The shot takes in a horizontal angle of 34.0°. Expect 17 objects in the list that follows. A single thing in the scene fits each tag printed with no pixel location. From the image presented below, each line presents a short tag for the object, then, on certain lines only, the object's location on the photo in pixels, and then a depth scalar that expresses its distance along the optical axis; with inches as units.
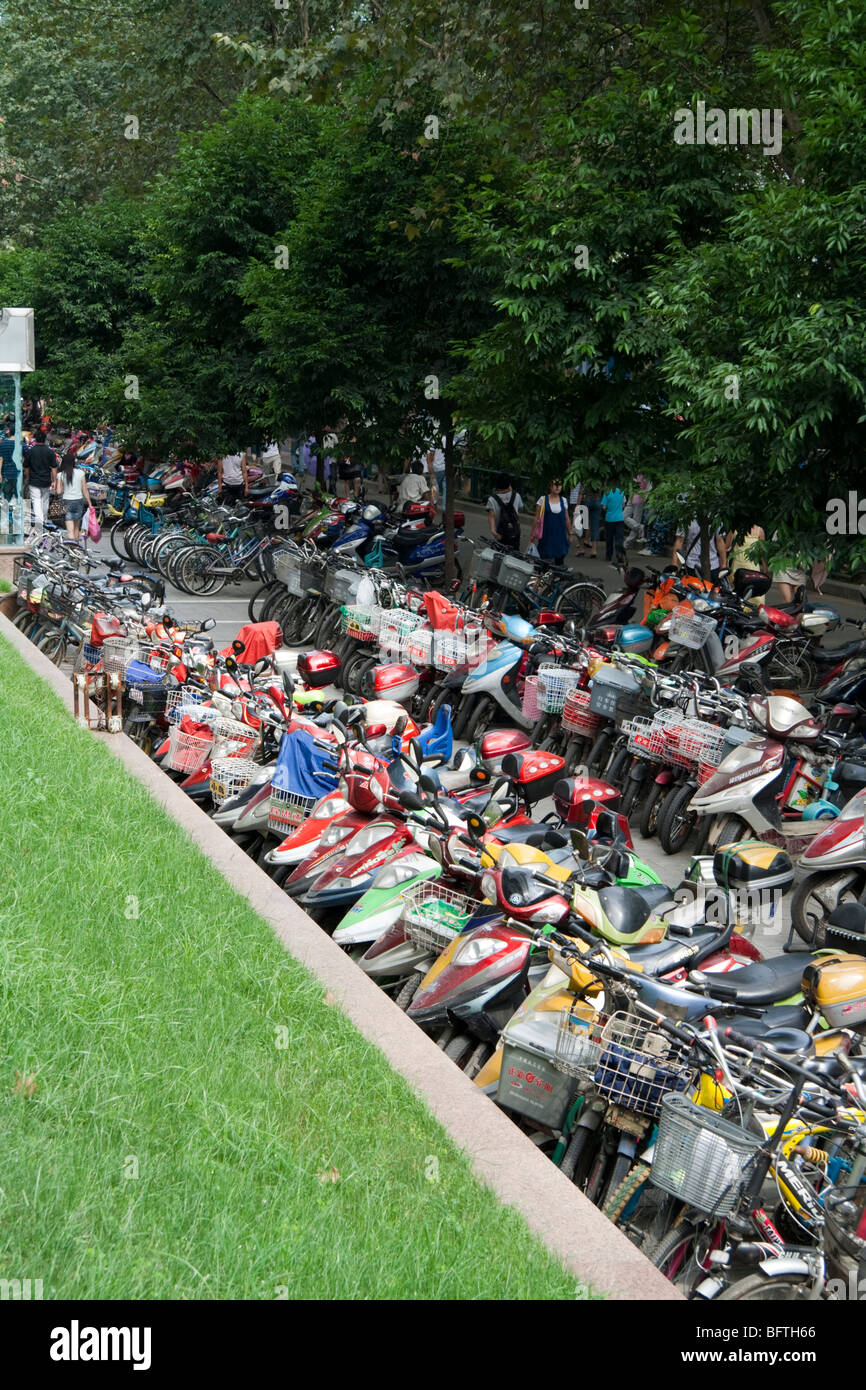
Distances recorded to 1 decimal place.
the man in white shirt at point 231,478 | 867.4
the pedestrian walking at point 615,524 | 791.7
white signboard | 701.9
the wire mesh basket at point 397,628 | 455.5
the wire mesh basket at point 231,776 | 323.0
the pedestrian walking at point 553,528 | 675.4
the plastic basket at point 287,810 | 292.2
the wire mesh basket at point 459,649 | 426.6
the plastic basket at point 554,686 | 392.5
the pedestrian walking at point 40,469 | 893.8
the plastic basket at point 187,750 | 346.9
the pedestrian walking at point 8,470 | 743.7
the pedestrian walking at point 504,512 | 713.6
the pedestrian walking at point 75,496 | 890.7
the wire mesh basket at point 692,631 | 466.0
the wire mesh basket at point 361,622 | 478.6
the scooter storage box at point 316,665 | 426.6
